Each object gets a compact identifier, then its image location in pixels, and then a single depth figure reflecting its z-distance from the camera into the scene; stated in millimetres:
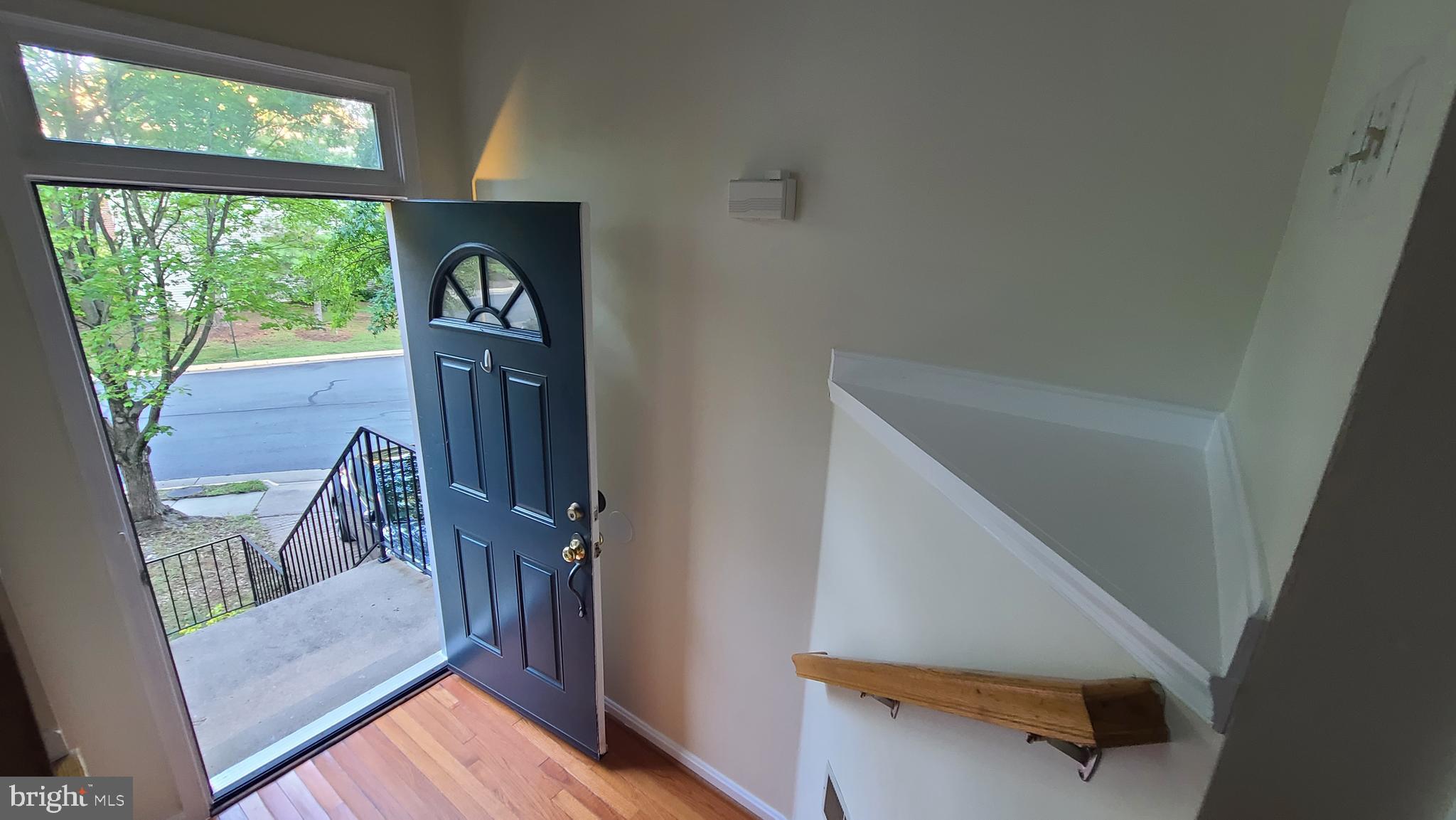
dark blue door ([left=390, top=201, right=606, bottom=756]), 1723
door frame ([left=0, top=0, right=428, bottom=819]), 1295
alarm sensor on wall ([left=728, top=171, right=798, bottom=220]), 1397
